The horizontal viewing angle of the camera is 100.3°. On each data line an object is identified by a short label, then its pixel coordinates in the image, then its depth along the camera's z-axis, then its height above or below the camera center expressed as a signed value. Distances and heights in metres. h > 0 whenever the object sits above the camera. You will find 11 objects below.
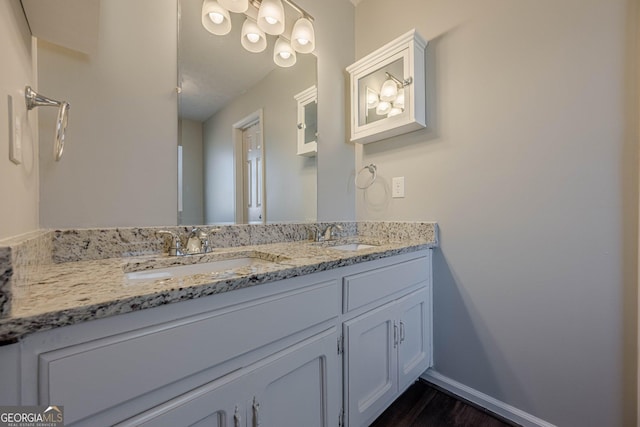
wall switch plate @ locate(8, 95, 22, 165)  0.61 +0.19
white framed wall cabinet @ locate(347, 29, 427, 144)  1.39 +0.69
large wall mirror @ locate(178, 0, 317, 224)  1.14 +0.40
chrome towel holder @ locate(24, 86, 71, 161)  0.75 +0.32
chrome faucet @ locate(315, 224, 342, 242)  1.53 -0.12
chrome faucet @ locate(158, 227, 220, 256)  1.02 -0.11
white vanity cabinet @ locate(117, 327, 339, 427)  0.57 -0.46
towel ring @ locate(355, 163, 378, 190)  1.73 +0.25
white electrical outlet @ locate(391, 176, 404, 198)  1.58 +0.15
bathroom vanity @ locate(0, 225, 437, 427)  0.44 -0.29
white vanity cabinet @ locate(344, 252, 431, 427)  0.97 -0.53
